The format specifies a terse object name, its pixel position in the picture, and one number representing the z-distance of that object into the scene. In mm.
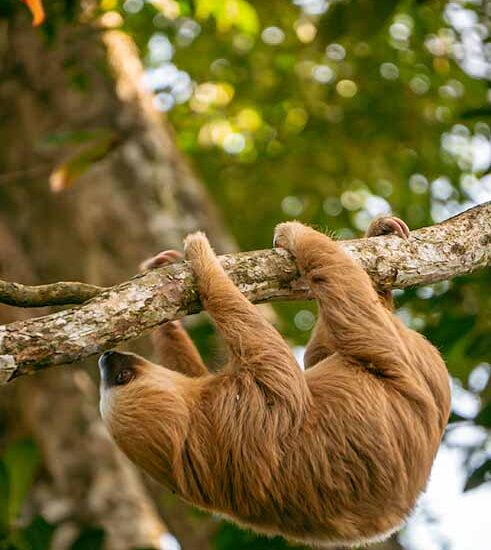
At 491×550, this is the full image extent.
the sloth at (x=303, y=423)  11195
